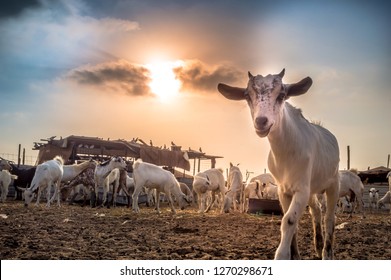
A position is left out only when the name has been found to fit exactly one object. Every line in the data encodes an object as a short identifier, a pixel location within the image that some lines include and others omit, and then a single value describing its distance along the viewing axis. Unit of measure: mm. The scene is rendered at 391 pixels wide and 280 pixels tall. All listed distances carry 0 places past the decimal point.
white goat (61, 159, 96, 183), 10844
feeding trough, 8391
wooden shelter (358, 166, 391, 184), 12867
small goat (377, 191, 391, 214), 13898
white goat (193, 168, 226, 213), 9656
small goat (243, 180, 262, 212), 10914
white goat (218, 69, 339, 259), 2416
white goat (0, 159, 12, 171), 12603
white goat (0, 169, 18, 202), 11641
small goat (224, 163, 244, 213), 10289
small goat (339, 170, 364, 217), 9266
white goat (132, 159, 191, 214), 8625
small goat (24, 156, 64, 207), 8914
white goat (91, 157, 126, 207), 10273
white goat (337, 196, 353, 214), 12120
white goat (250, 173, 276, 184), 12541
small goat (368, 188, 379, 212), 14824
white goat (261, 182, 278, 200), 11102
